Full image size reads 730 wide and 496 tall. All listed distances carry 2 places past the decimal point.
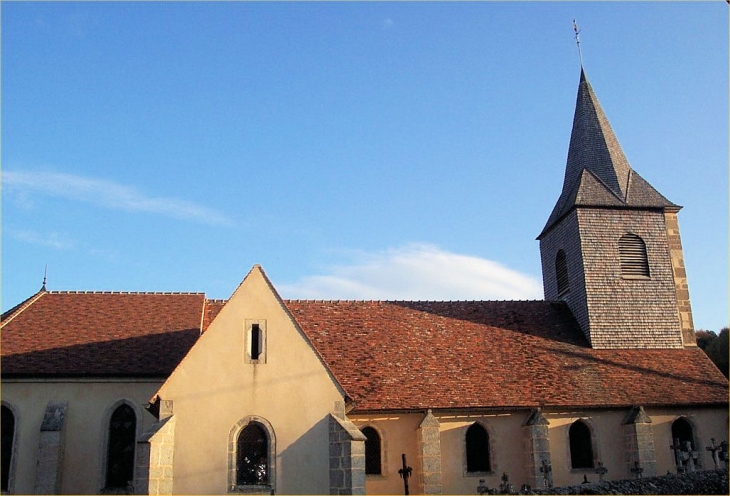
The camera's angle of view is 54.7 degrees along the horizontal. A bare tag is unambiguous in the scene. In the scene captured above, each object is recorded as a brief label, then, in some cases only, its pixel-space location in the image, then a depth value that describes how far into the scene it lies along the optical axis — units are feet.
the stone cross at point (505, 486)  63.10
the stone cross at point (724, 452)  67.88
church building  55.93
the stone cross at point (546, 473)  67.77
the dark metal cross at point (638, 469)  70.85
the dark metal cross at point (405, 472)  65.36
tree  133.49
